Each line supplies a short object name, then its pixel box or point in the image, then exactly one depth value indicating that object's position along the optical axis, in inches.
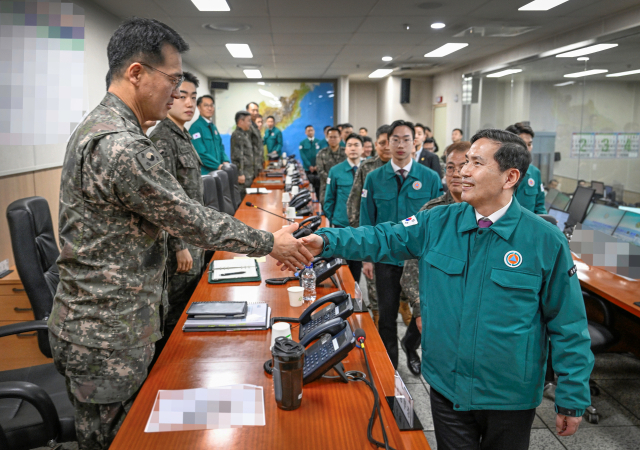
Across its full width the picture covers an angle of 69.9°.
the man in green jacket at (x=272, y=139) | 491.6
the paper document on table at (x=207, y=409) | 49.1
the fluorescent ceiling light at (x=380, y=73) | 478.2
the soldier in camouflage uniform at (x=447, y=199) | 90.8
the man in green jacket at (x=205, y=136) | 228.1
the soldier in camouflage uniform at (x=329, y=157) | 274.4
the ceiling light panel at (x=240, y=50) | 337.7
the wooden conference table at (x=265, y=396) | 46.5
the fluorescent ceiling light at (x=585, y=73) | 249.3
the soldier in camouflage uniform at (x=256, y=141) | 333.3
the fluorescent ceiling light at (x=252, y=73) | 480.1
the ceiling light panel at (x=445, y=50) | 329.1
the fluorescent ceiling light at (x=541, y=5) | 214.1
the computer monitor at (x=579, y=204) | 173.3
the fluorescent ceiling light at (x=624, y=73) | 219.6
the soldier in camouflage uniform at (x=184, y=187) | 103.5
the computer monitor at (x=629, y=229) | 135.3
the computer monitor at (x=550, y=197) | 228.5
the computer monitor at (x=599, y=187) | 232.5
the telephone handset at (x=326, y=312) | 63.6
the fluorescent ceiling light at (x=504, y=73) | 346.0
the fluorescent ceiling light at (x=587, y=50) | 245.8
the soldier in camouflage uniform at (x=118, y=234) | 54.5
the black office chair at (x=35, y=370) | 62.8
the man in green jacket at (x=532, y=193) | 146.9
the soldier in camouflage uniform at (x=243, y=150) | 301.1
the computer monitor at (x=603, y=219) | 148.4
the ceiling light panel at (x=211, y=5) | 213.2
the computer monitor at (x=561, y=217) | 174.3
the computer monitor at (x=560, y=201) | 207.3
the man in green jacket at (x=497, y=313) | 55.2
